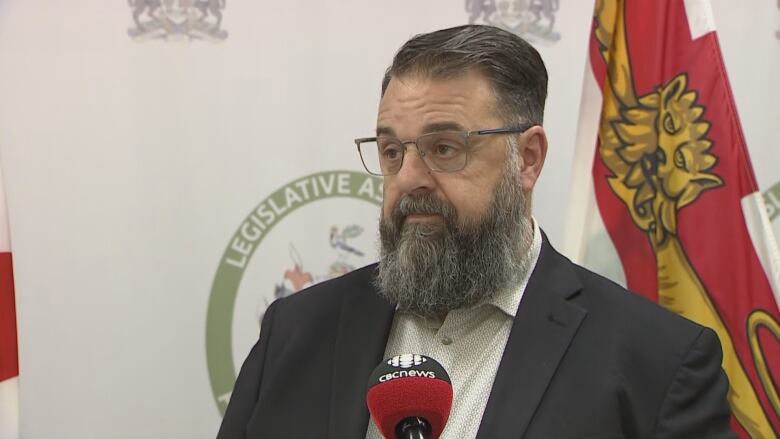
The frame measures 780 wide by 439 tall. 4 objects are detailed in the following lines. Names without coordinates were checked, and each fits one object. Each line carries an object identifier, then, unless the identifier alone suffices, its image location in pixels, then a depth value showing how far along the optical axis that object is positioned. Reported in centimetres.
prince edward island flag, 377
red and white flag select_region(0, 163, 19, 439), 383
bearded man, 354
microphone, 335
